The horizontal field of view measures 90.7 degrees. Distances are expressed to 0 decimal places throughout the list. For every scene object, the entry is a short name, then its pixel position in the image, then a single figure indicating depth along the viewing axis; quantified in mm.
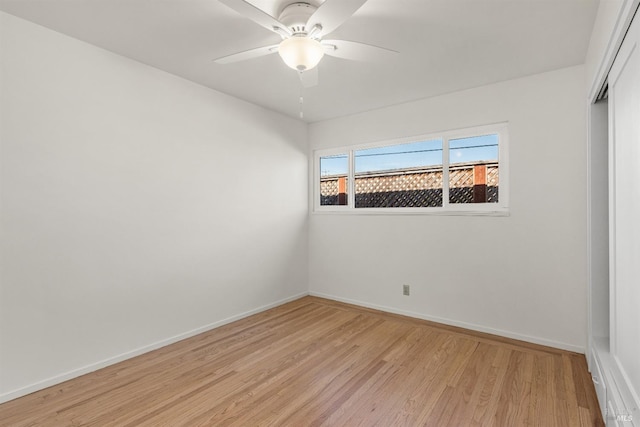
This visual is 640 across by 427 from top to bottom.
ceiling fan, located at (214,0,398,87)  1524
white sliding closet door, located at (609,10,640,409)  1329
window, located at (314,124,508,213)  3156
